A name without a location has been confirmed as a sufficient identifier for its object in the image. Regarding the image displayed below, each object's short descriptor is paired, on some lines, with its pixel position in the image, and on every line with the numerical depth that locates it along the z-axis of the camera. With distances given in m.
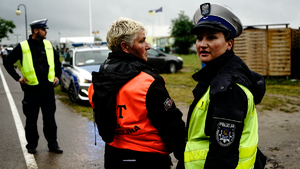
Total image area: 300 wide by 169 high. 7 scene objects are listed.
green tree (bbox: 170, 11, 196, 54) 47.69
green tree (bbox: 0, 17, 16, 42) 77.00
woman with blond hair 1.81
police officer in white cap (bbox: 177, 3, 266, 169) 1.35
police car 8.14
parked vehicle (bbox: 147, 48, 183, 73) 16.83
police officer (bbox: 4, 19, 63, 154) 4.31
